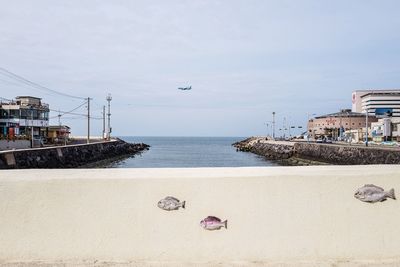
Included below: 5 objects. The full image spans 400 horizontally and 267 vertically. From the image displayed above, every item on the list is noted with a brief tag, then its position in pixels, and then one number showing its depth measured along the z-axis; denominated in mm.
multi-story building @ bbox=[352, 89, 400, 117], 134875
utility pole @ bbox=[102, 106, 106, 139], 91112
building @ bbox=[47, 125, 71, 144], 65750
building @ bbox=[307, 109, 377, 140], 115125
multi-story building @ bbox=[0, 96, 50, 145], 58156
